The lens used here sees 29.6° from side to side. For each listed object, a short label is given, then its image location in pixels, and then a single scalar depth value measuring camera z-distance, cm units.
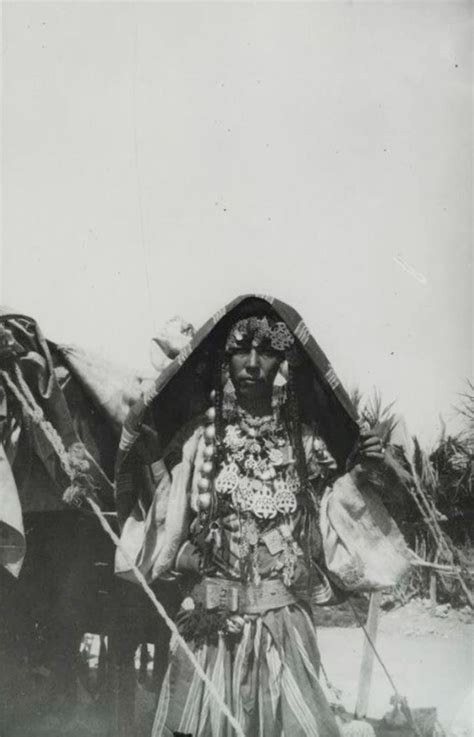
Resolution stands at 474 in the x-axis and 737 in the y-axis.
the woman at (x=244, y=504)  288
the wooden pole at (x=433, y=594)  312
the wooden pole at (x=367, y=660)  298
